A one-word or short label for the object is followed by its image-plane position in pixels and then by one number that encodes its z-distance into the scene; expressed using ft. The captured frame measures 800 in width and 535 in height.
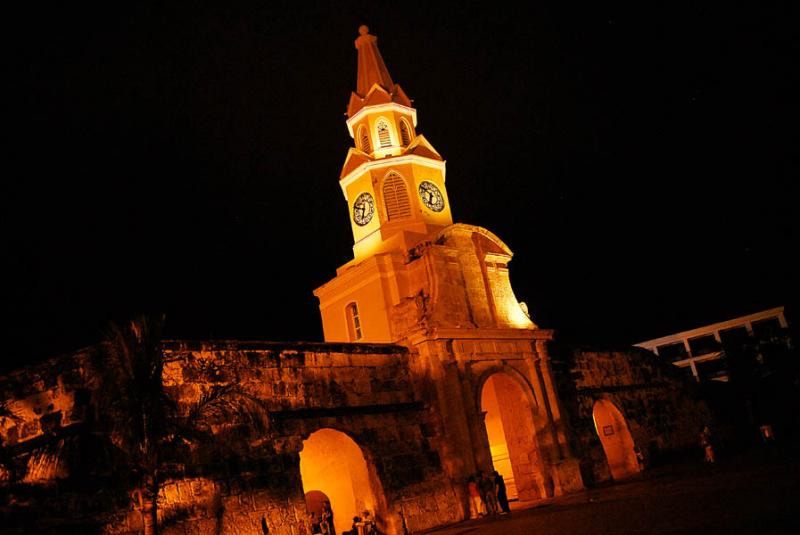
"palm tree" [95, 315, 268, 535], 41.34
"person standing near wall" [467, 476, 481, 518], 61.62
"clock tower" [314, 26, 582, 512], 66.69
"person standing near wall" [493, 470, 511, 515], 62.75
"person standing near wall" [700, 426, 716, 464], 80.61
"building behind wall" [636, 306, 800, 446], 111.55
